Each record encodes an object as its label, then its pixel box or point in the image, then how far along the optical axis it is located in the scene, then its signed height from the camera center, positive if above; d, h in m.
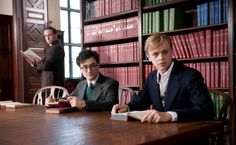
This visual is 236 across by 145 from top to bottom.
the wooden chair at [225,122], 1.69 -0.35
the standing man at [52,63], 3.40 +0.00
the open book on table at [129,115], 1.47 -0.25
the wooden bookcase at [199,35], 2.60 +0.24
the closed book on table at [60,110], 1.88 -0.28
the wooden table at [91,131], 1.12 -0.28
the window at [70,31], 6.18 +0.63
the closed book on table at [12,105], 2.25 -0.30
